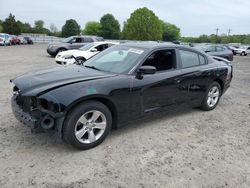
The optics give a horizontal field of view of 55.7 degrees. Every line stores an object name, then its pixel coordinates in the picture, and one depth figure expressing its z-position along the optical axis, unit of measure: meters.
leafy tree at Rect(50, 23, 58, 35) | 106.12
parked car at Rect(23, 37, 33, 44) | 38.63
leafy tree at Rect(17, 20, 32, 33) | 83.64
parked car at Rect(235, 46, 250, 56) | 32.50
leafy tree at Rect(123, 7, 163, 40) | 68.81
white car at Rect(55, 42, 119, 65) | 10.99
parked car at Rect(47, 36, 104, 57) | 16.00
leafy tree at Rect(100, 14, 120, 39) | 79.75
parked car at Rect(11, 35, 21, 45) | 32.66
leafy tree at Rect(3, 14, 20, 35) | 54.06
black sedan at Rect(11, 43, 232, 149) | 3.15
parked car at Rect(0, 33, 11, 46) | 29.07
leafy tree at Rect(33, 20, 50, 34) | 95.41
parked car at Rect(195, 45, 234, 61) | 15.88
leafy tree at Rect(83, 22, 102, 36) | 91.84
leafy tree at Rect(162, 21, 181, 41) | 99.11
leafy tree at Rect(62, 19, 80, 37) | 75.81
